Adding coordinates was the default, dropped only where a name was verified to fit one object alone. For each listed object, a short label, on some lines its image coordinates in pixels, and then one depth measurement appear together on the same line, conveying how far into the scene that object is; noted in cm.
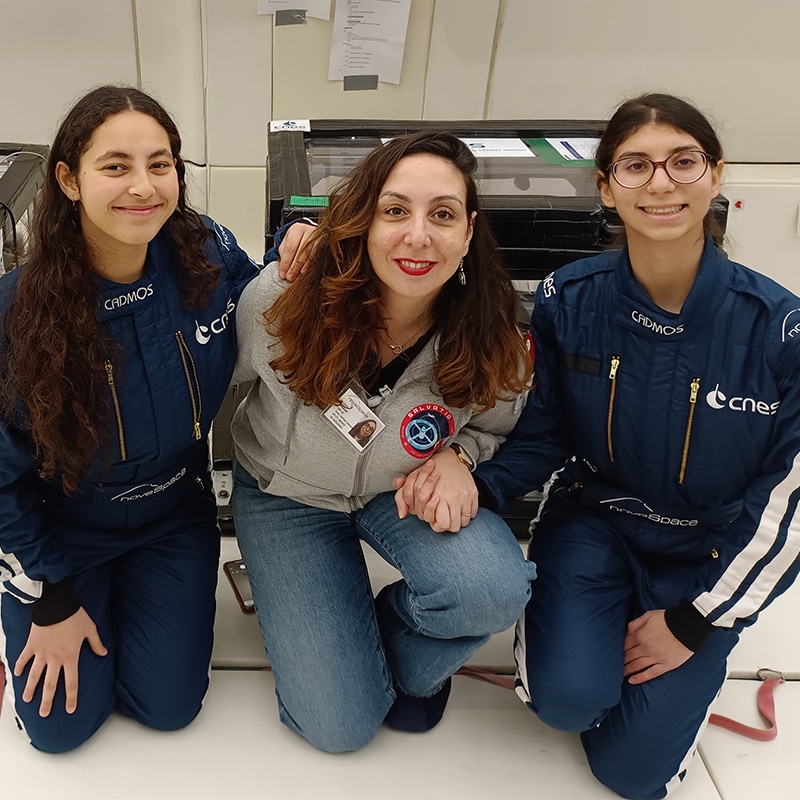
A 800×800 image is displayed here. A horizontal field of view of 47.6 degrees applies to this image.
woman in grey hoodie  131
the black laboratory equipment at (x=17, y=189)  160
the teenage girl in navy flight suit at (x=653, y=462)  129
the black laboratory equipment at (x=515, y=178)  164
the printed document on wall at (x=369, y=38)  230
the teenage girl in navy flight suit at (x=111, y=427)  122
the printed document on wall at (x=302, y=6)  227
